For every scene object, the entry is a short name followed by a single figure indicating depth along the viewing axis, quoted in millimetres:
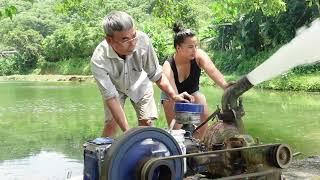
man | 3168
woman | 4133
